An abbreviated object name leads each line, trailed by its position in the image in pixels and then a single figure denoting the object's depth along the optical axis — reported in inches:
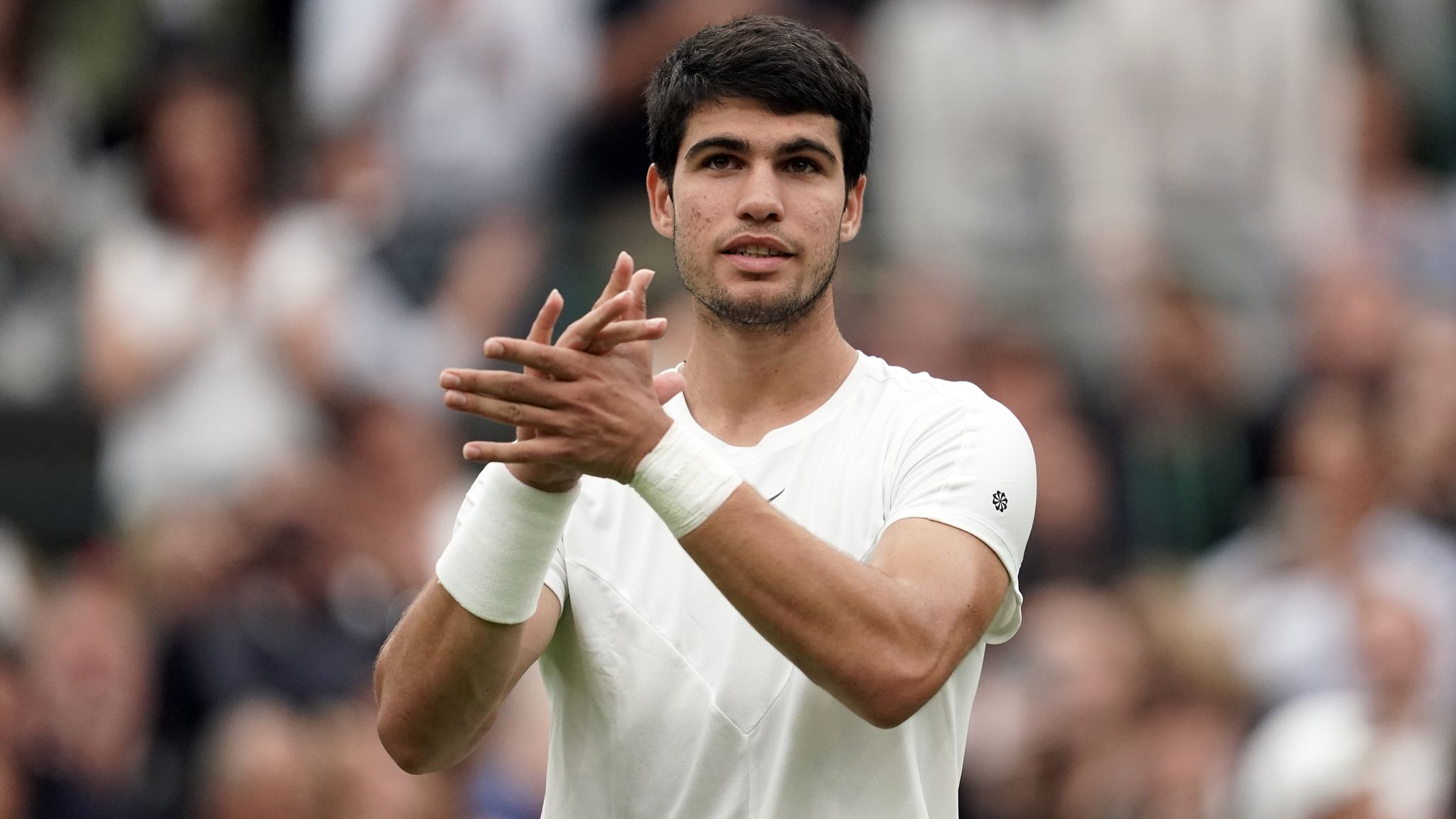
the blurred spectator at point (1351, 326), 697.6
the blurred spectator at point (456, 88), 707.4
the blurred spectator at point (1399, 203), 755.4
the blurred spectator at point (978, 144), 734.5
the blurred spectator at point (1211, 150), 739.4
